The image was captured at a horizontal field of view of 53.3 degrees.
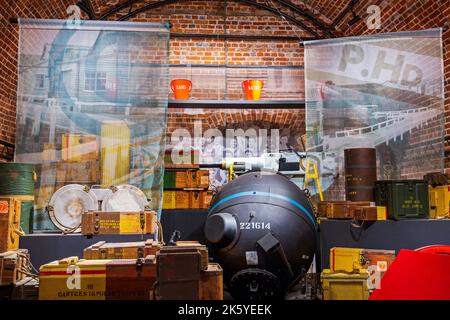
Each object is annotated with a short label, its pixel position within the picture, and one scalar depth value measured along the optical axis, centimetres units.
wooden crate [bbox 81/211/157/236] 474
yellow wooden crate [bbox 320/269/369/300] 398
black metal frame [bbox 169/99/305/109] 740
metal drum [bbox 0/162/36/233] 500
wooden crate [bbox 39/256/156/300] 324
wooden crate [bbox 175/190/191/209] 774
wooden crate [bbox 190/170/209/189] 775
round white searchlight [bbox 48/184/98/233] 509
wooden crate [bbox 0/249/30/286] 356
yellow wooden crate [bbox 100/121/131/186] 605
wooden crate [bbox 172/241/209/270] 296
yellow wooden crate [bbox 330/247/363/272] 488
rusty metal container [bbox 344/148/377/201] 575
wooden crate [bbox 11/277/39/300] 354
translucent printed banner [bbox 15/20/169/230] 600
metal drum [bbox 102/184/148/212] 525
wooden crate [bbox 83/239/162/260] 395
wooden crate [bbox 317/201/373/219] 523
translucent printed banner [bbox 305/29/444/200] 614
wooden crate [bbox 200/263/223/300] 295
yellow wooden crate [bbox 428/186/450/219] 516
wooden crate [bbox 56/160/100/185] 592
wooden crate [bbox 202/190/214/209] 773
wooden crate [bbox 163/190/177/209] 771
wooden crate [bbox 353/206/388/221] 505
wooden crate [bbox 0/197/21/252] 423
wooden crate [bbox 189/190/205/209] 772
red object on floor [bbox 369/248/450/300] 242
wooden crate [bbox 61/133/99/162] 604
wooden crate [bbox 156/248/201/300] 280
